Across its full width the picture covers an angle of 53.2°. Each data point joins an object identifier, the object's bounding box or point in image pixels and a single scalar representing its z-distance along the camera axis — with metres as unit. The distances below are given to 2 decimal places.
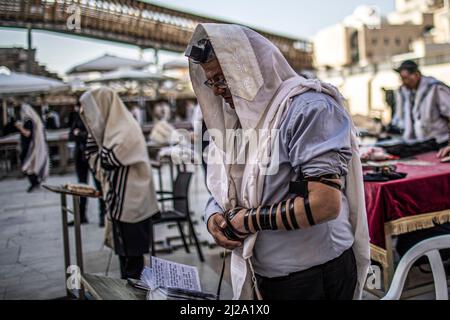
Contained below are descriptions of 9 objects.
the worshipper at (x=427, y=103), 3.66
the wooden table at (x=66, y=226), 2.57
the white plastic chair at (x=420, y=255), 1.79
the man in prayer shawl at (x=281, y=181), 1.14
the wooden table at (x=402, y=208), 2.57
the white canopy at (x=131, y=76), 9.54
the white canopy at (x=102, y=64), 7.89
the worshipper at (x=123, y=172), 2.91
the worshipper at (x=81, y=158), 4.99
